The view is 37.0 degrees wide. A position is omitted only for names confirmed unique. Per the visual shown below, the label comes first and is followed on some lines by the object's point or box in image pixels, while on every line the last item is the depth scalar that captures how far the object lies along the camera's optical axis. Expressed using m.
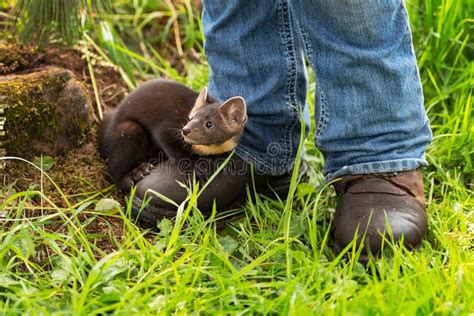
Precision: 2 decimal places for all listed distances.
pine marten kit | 2.80
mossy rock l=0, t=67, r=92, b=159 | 2.85
